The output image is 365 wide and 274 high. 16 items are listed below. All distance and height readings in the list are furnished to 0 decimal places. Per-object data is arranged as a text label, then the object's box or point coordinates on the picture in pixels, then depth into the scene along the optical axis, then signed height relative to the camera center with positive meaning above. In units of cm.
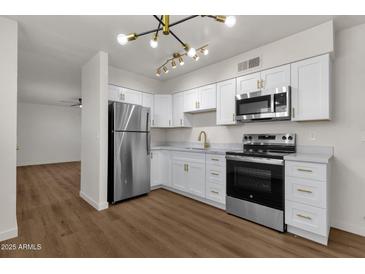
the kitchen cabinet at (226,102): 307 +63
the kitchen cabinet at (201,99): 340 +78
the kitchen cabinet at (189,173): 319 -69
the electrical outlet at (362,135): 217 +2
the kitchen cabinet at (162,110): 427 +65
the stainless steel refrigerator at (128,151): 312 -27
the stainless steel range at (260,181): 223 -61
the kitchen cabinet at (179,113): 401 +54
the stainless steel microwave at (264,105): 245 +48
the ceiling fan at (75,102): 695 +141
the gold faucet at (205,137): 380 -1
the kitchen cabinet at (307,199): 192 -71
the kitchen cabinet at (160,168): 386 -69
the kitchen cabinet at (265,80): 250 +88
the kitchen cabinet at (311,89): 217 +62
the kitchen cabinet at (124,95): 354 +88
